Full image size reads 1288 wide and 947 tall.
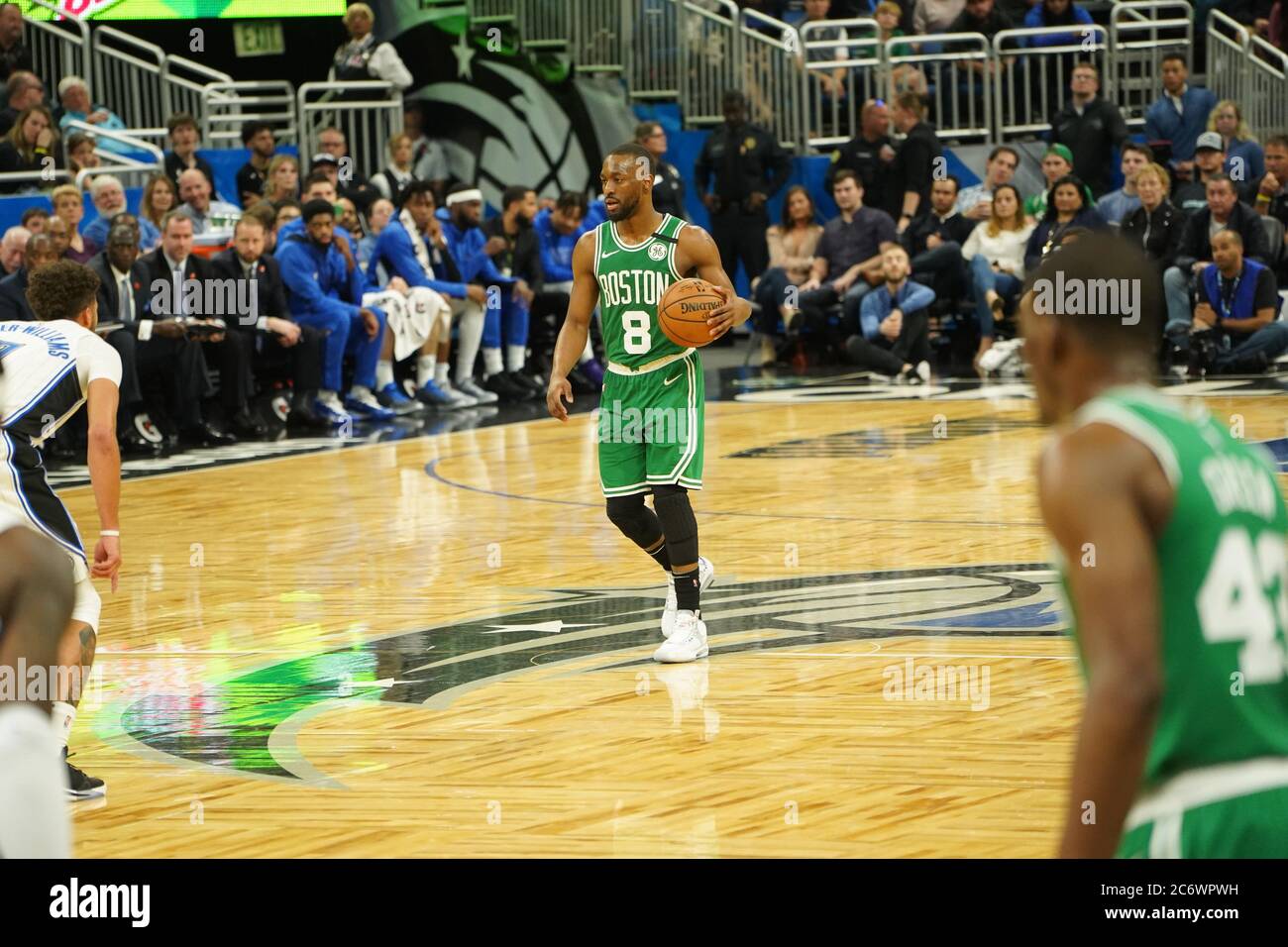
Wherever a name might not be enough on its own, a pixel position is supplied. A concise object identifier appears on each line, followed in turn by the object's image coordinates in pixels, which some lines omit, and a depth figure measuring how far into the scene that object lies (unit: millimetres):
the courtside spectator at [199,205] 15461
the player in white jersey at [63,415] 5531
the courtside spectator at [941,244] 18062
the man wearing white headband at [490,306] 16953
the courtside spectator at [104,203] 14430
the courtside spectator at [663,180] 18781
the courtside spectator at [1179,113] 19344
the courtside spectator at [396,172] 18000
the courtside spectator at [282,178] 16391
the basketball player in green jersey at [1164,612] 2551
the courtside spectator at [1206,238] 16359
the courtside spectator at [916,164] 19281
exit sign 21938
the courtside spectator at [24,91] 16438
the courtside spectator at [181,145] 16797
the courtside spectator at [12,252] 13516
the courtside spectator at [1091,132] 19203
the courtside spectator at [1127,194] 17438
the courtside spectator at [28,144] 15945
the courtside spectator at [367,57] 20188
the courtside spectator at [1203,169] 17359
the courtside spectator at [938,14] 21312
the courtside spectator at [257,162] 17719
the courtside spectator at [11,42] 17578
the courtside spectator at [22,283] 12680
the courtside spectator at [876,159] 19594
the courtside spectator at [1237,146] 17984
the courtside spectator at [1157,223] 16938
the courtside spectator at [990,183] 18078
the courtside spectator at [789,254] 18859
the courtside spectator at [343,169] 17266
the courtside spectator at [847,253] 18297
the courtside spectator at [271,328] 14445
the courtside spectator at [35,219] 13625
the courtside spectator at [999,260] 17797
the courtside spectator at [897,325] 17422
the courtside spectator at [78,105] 17812
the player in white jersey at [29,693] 2299
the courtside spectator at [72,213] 13836
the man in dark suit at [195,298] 13938
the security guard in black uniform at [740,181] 20281
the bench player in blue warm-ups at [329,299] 14977
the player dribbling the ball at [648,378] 7426
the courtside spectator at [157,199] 14883
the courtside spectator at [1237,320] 16156
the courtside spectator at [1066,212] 16781
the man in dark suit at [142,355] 13555
